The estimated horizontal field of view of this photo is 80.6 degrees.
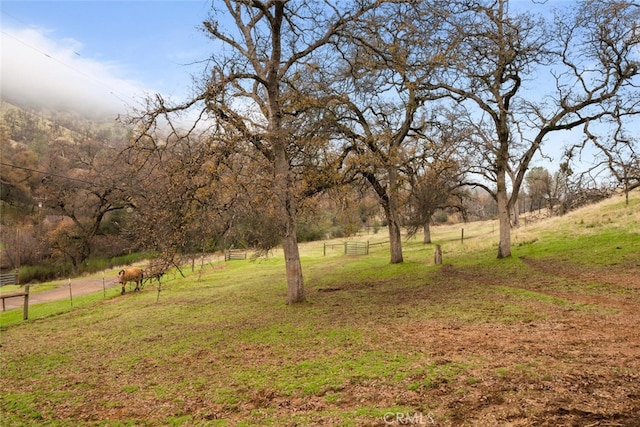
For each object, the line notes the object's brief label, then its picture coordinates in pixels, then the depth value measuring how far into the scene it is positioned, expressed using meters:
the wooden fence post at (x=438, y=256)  19.02
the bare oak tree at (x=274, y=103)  10.05
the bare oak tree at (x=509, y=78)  13.07
